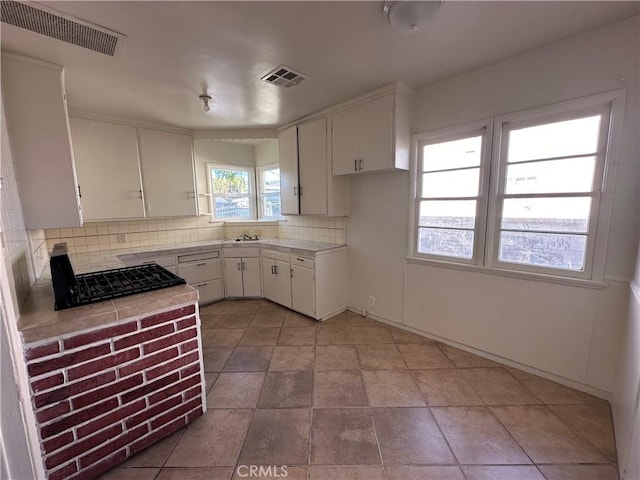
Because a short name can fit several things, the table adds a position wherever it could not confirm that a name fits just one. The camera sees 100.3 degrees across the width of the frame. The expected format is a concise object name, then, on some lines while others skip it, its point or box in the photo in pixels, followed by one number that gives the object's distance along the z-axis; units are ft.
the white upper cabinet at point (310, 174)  10.05
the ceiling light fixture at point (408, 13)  4.53
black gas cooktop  4.28
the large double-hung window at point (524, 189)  5.79
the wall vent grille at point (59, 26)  4.63
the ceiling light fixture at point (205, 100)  8.16
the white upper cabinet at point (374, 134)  7.99
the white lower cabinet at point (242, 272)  12.32
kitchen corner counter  3.76
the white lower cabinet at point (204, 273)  11.25
